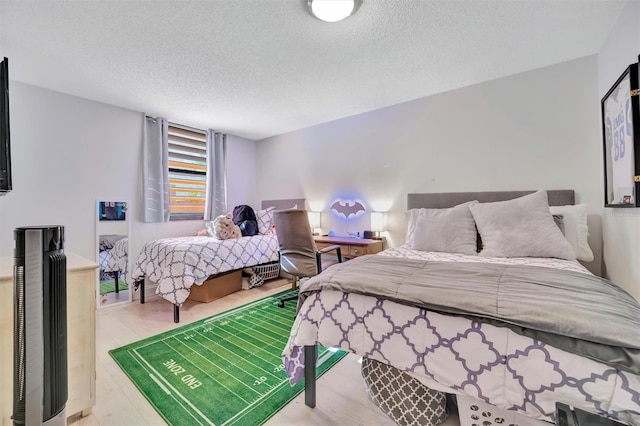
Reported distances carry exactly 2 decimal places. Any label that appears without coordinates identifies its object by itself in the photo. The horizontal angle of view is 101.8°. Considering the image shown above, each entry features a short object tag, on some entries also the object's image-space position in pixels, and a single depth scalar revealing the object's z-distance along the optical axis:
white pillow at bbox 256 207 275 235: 3.85
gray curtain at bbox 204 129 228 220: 4.11
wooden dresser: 1.35
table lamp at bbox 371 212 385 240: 3.31
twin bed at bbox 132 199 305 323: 2.61
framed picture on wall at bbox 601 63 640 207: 1.48
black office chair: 2.59
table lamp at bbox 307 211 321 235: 4.01
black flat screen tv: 1.15
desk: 3.04
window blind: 3.79
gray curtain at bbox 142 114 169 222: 3.40
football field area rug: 1.44
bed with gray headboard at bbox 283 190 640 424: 0.78
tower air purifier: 0.86
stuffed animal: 3.27
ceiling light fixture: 1.60
